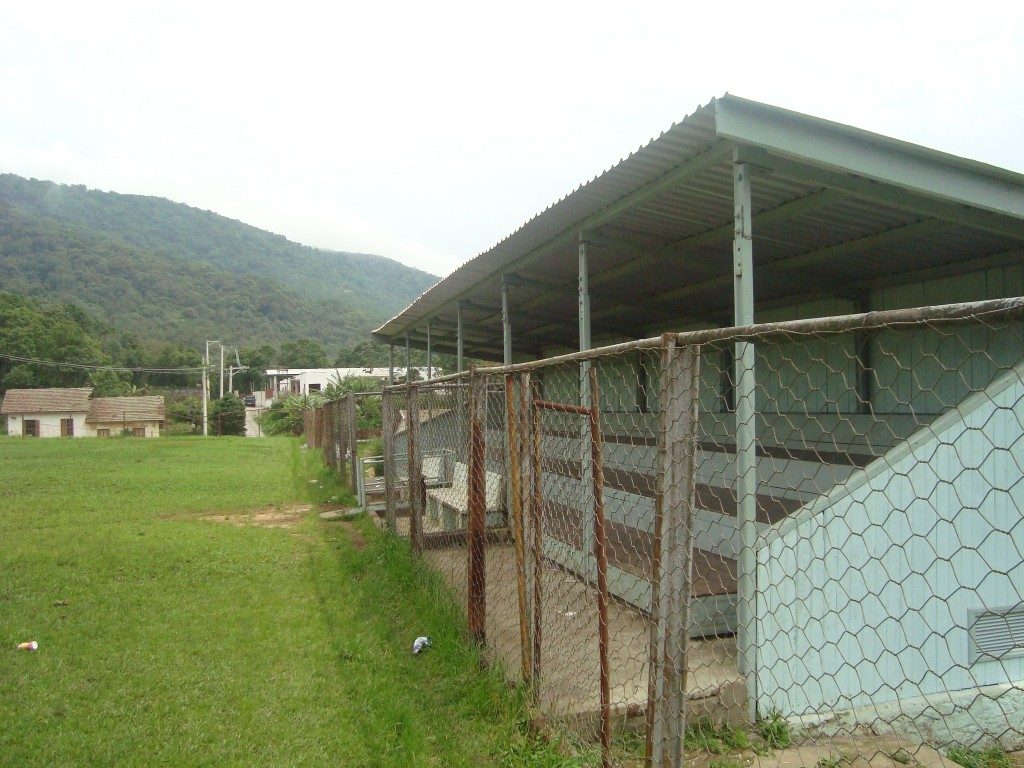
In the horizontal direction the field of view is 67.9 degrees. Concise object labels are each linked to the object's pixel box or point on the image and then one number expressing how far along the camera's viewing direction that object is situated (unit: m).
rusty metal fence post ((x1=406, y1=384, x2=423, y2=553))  6.27
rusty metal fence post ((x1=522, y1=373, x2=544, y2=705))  3.37
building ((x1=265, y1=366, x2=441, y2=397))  53.72
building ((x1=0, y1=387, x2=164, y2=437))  49.84
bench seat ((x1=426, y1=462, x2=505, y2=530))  6.74
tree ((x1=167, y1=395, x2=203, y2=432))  51.81
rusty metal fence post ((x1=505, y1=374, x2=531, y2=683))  3.57
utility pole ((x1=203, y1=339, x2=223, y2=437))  43.84
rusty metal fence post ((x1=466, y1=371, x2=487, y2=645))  4.40
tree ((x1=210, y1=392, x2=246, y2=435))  47.12
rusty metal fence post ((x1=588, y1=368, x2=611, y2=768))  2.92
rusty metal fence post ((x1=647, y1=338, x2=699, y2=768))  2.32
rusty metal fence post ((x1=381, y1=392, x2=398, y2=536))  7.60
